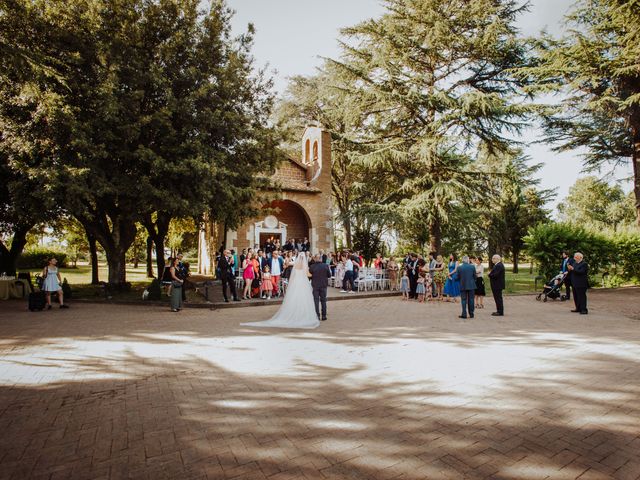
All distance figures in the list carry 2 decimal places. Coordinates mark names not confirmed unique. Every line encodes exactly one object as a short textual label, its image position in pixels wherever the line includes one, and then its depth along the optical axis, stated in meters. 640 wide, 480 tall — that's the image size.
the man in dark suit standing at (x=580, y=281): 10.98
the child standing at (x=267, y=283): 14.33
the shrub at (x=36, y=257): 37.50
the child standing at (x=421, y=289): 13.88
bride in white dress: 9.57
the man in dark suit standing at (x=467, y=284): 10.23
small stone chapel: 23.30
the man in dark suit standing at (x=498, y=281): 10.70
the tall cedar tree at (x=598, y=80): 16.45
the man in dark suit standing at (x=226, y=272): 12.96
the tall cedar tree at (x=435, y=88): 19.61
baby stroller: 13.79
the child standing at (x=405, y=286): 14.71
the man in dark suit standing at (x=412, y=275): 14.59
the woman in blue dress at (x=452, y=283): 13.59
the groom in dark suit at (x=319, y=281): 10.27
